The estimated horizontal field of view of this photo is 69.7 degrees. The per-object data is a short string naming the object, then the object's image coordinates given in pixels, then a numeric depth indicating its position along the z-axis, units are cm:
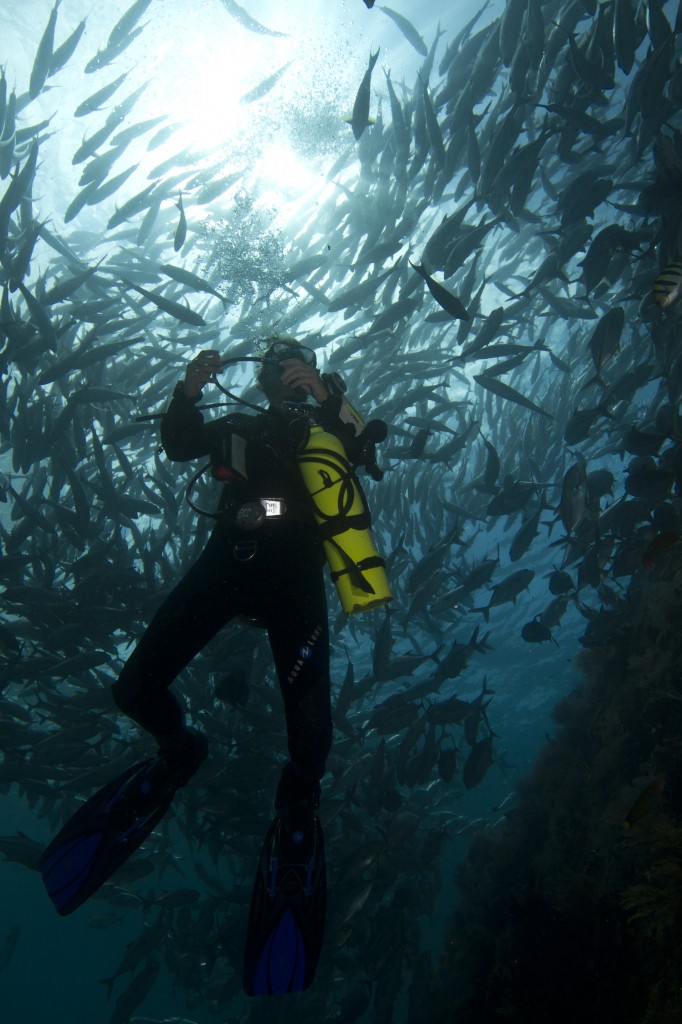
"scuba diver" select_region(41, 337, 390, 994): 257
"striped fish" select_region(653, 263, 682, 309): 381
